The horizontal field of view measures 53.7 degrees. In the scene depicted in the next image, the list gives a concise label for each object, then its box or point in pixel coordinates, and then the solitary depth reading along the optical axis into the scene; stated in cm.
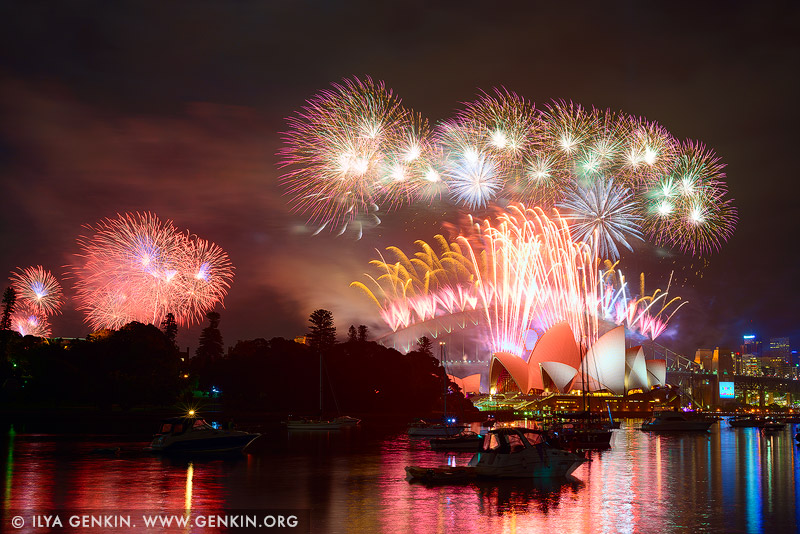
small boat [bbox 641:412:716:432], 9925
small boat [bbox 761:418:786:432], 10866
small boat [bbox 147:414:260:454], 5000
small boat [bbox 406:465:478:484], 3634
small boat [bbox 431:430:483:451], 5991
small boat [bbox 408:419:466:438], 7456
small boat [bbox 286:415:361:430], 8919
